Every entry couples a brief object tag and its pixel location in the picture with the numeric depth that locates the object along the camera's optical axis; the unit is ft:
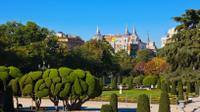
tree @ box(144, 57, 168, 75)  328.49
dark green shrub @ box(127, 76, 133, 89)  258.98
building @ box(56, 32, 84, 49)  562.01
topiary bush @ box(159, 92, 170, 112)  91.73
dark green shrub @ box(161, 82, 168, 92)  193.47
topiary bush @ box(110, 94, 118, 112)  108.47
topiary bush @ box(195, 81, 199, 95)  179.83
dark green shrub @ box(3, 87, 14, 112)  103.21
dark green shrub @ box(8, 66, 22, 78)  125.58
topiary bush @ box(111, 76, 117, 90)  255.29
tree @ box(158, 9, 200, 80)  176.71
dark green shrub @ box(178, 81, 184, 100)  154.71
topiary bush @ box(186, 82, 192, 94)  187.78
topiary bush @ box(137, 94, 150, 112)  89.51
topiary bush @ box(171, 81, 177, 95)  186.11
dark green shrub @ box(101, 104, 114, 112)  73.61
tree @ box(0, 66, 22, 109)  117.80
